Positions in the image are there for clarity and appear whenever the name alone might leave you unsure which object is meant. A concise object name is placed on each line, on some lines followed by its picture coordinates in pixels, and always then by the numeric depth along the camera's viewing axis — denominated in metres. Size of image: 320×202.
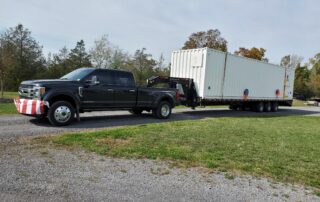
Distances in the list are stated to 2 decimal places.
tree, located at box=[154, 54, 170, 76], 48.50
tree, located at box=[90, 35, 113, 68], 49.16
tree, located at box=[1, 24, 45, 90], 41.95
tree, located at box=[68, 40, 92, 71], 48.47
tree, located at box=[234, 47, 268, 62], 59.16
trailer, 16.22
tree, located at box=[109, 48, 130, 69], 49.19
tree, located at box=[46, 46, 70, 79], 45.25
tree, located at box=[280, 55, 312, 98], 68.57
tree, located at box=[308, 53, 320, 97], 67.06
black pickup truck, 9.78
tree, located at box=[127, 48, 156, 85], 48.19
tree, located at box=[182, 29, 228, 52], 56.66
